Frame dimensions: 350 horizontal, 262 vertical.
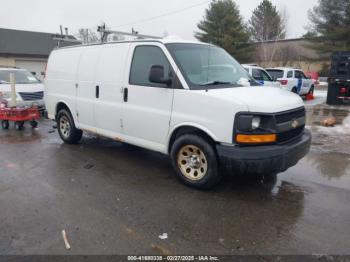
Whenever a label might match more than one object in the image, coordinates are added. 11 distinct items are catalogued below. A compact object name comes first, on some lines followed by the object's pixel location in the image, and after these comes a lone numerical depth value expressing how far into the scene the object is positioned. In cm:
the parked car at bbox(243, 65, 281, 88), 1296
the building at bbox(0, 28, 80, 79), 3369
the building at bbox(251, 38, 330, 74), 3959
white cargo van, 395
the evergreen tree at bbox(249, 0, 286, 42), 4794
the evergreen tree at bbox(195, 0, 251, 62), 3959
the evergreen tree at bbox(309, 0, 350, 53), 3512
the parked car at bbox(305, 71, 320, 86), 3196
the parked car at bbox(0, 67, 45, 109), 1009
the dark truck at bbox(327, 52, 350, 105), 1421
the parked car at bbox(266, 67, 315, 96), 1574
